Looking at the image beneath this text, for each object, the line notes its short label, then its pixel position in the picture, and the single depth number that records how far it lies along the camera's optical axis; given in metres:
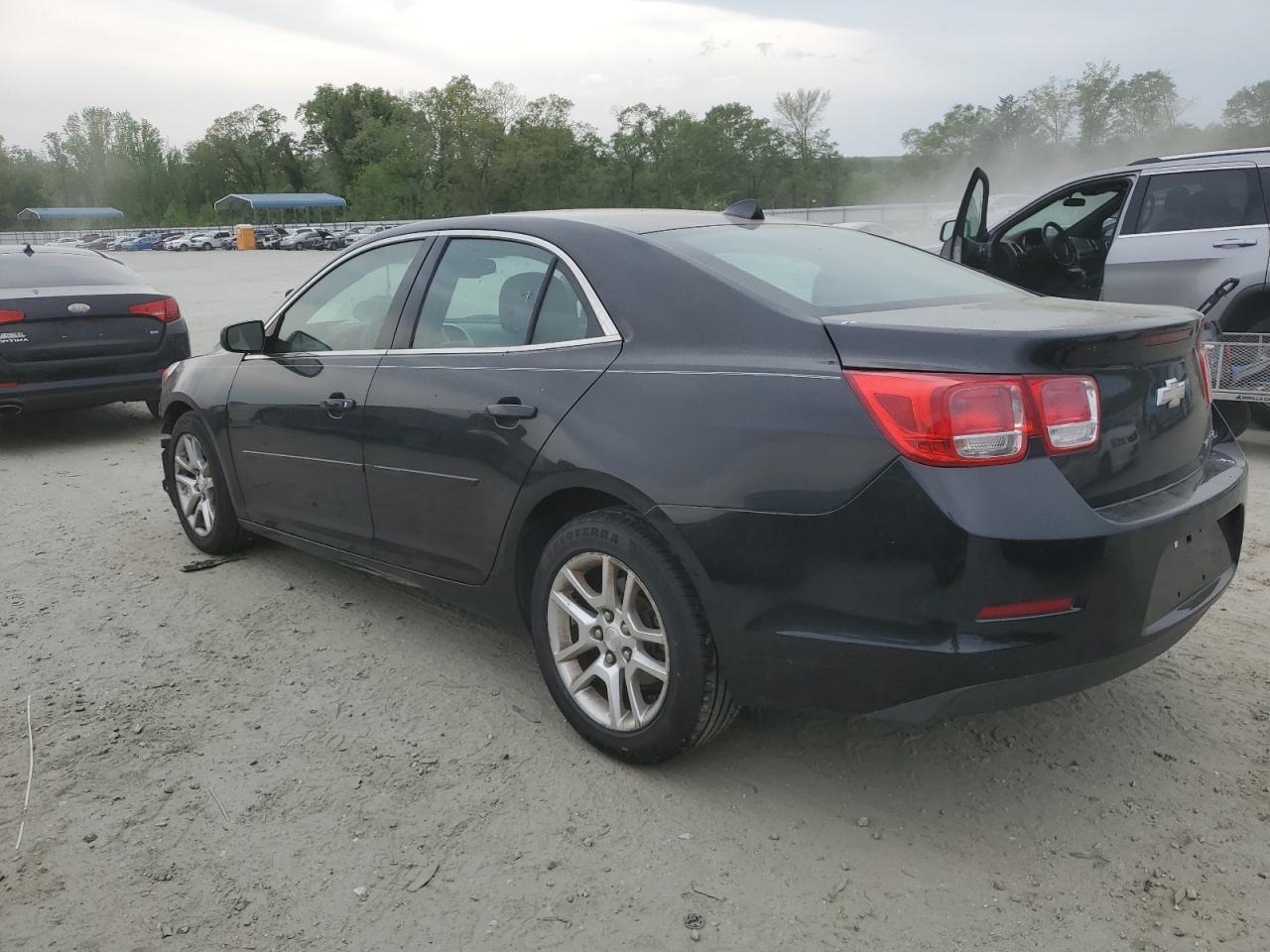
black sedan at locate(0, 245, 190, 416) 8.01
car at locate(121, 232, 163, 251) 77.18
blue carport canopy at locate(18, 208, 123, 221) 117.06
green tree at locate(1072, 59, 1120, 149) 78.44
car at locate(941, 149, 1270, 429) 7.07
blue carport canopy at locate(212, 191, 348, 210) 98.00
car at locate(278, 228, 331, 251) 65.56
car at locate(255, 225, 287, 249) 69.25
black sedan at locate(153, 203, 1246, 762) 2.50
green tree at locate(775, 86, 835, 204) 86.50
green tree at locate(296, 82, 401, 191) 111.50
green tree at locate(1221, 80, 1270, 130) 67.31
